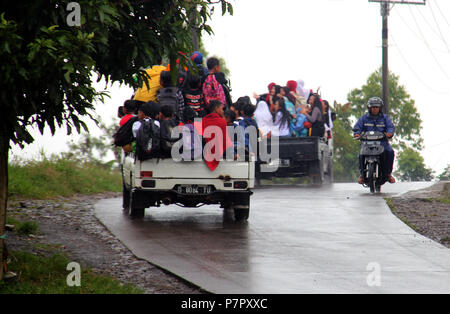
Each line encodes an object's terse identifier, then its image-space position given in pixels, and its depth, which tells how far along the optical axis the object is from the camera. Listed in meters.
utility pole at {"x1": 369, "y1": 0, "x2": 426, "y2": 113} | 37.97
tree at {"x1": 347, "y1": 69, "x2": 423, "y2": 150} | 70.27
